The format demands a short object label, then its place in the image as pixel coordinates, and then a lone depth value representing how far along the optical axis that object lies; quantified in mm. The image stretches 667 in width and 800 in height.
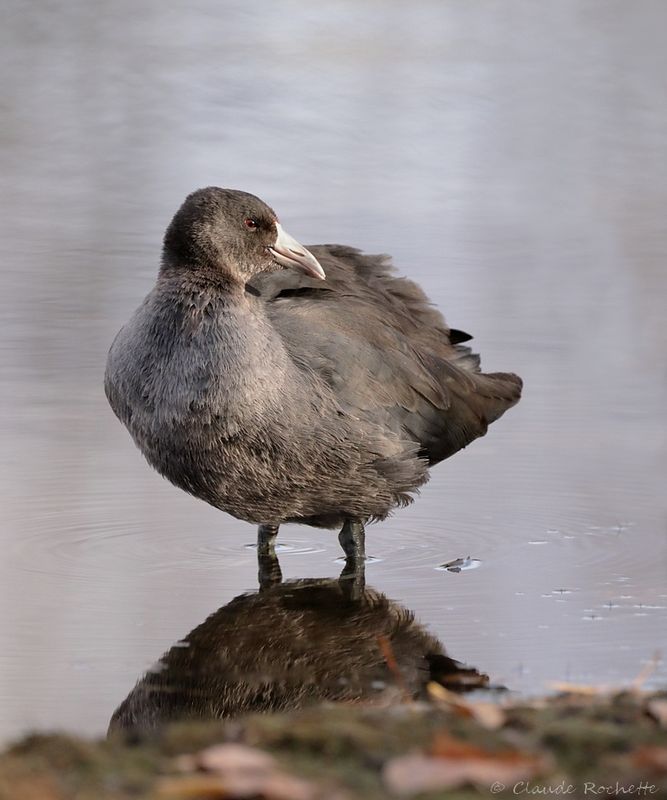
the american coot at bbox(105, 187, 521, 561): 10953
